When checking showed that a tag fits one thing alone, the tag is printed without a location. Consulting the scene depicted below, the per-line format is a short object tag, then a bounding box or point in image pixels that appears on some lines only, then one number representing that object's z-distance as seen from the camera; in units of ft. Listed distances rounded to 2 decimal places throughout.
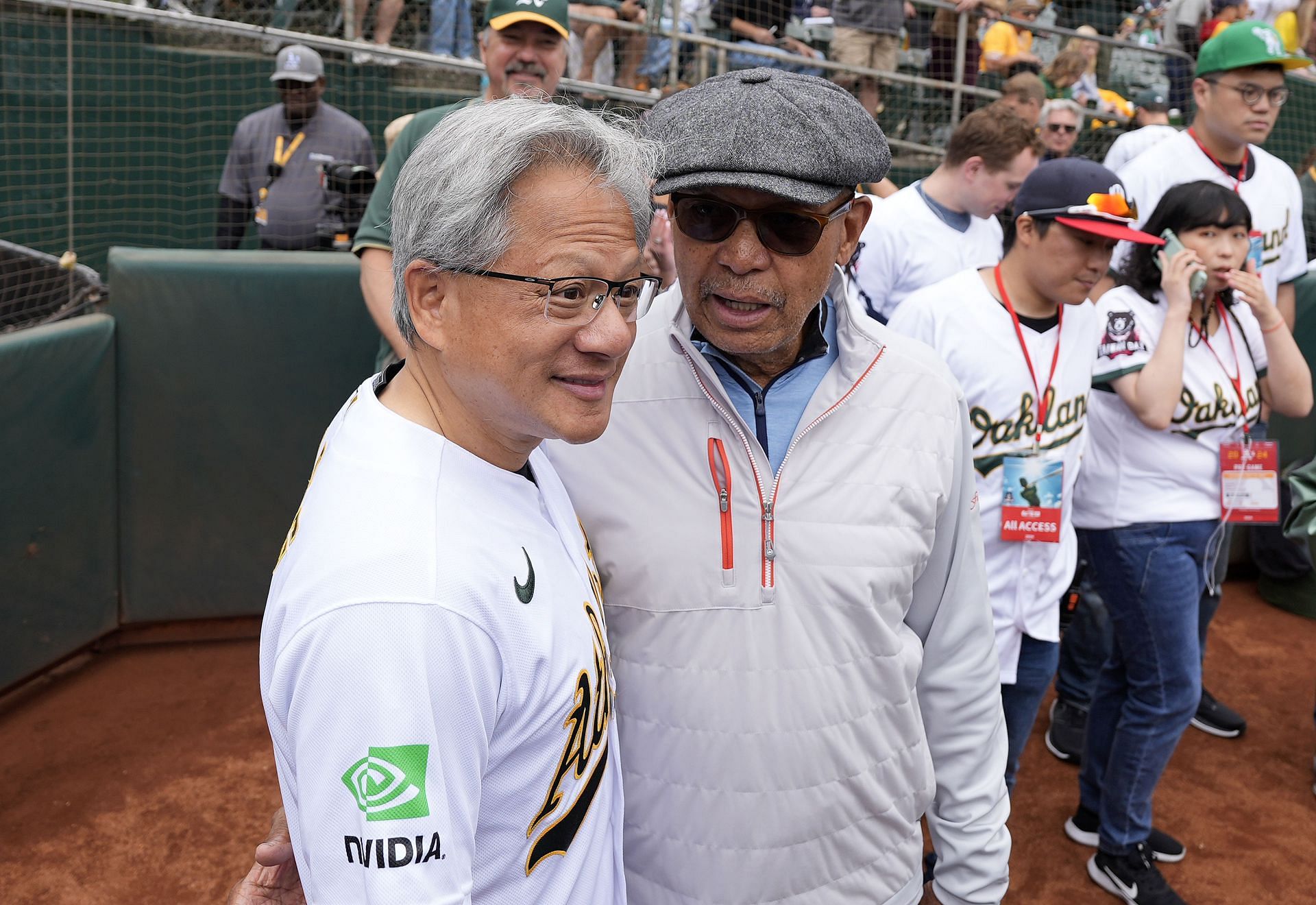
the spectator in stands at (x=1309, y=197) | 23.38
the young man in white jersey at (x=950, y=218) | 13.65
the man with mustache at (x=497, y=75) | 12.09
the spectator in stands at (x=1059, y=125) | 22.93
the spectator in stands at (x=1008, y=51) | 30.48
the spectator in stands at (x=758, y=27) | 26.48
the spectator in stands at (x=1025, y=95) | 21.30
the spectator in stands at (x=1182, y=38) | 29.35
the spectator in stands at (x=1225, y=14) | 27.81
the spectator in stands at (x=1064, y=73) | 28.27
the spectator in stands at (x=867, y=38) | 26.58
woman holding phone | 10.86
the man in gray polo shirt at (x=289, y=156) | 18.25
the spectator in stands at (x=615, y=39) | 23.77
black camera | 17.52
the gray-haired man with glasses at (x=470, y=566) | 3.76
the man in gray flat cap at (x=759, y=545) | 5.54
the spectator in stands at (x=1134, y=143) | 20.95
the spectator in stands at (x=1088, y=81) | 30.16
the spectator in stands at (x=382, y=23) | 22.41
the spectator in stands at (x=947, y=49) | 29.35
